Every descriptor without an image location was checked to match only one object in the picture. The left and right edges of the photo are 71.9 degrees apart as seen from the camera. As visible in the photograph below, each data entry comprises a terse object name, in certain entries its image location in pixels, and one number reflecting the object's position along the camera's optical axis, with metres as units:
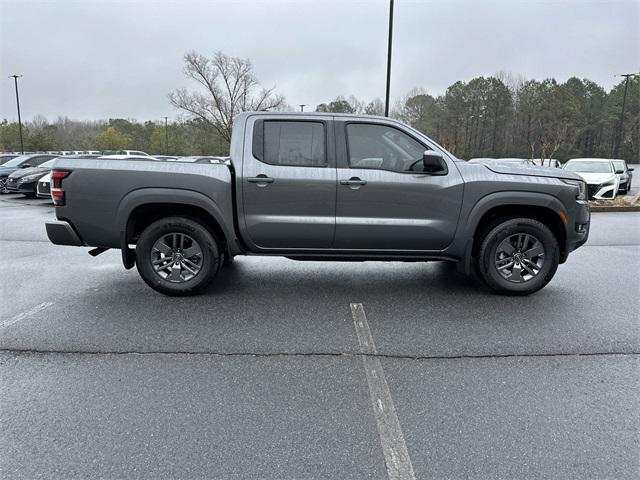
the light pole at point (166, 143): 66.21
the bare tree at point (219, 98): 37.66
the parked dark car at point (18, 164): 17.82
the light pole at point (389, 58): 15.47
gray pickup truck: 4.67
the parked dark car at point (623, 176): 17.27
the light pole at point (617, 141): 64.78
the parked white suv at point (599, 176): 14.34
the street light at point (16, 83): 41.75
